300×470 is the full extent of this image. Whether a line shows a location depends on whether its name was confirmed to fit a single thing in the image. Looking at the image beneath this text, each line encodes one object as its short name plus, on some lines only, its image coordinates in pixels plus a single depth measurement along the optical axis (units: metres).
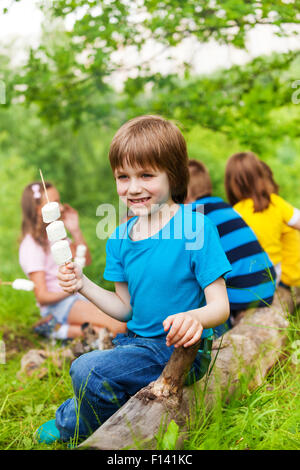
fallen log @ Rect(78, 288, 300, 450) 1.55
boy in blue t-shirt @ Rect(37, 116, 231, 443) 1.75
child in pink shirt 3.41
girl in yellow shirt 3.48
